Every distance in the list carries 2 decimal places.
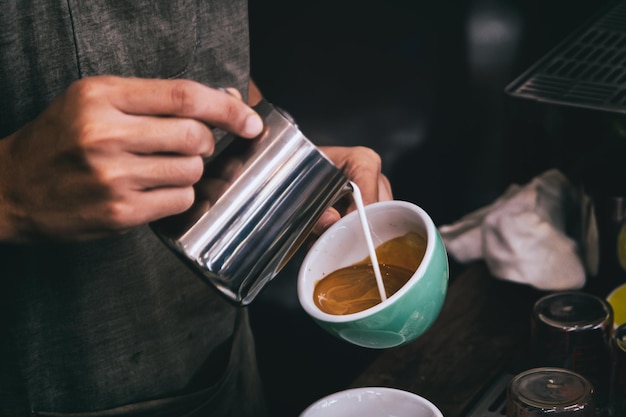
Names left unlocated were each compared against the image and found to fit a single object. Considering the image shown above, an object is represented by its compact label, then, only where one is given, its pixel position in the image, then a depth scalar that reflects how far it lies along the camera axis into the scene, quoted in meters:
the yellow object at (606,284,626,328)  1.06
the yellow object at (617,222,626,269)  1.22
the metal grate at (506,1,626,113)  1.21
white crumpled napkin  1.26
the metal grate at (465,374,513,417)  0.95
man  0.69
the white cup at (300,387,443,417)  0.77
